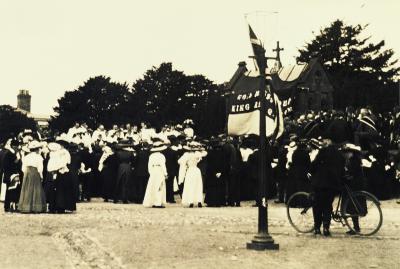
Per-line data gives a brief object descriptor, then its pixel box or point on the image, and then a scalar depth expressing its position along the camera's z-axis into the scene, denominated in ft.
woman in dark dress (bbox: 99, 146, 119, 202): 86.74
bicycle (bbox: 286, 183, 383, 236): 46.60
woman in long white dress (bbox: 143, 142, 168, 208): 76.18
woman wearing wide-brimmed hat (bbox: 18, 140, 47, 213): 66.69
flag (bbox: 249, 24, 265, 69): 41.06
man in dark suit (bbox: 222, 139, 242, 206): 78.64
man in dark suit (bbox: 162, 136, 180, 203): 82.43
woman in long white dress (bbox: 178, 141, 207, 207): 77.87
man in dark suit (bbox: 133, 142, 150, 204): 83.46
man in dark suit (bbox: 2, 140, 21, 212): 71.41
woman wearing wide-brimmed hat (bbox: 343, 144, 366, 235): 50.47
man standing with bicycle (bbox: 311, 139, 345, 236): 46.73
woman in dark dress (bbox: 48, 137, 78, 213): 66.95
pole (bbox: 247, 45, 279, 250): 40.19
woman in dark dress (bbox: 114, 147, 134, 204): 84.43
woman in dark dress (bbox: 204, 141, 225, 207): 78.12
